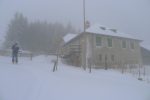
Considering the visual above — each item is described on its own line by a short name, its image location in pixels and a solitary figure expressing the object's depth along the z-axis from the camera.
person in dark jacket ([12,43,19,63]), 8.66
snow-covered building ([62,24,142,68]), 13.13
